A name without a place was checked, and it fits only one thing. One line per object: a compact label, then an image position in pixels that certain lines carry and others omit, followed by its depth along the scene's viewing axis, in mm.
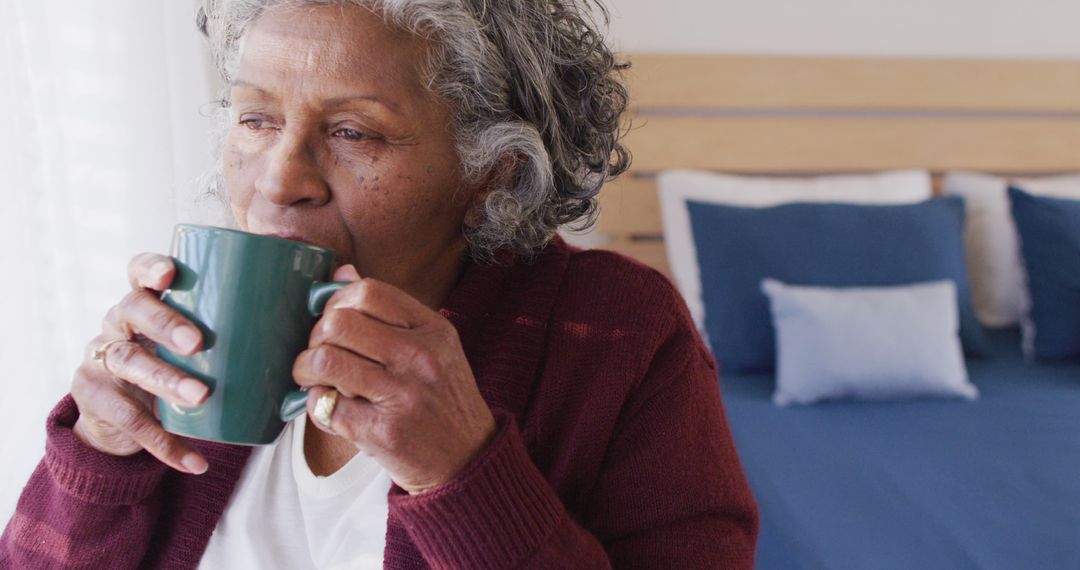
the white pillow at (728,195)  2434
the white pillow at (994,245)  2609
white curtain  1124
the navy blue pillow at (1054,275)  2355
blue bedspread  1438
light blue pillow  2043
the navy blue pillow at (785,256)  2230
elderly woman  678
